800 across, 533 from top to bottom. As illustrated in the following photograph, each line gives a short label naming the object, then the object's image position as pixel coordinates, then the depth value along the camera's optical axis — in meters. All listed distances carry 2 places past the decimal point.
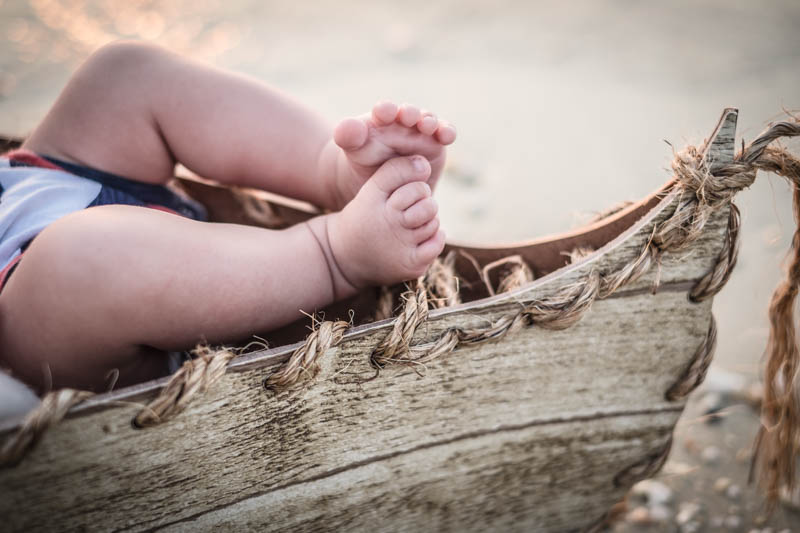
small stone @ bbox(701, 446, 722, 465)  1.09
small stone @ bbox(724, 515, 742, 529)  0.96
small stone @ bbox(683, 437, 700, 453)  1.12
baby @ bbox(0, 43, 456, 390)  0.57
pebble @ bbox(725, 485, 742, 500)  1.01
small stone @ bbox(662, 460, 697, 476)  1.07
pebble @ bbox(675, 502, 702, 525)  0.98
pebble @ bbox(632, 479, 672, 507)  1.02
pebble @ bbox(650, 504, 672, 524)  0.99
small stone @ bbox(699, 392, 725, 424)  1.18
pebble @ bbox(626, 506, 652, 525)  0.99
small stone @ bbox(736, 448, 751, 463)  1.08
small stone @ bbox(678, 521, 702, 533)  0.96
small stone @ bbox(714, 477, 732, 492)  1.03
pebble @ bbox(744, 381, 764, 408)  1.16
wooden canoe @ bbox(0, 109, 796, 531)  0.51
